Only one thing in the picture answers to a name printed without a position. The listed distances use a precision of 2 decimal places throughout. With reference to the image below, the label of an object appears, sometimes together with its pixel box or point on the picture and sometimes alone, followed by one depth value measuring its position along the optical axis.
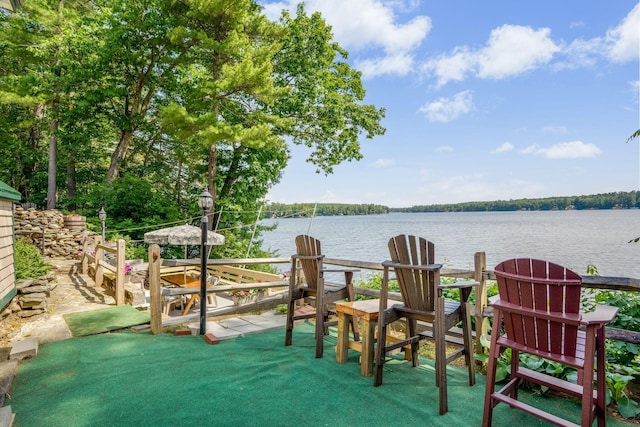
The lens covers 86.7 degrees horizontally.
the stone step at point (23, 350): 3.18
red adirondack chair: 1.73
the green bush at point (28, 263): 5.37
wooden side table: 2.86
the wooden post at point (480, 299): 3.15
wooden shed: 4.21
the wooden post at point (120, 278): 5.34
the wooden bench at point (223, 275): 6.10
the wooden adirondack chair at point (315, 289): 3.27
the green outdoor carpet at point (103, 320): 4.08
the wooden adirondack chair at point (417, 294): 2.53
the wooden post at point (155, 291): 3.96
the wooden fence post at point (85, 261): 7.89
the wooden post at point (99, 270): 6.64
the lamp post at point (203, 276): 3.98
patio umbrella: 7.11
